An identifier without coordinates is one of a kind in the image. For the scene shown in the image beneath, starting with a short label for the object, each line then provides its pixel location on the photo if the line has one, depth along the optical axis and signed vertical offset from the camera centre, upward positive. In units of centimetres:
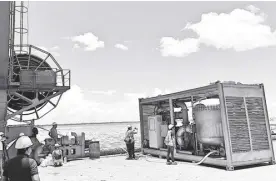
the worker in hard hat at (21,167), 357 -53
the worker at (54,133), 1345 -31
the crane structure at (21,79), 1121 +240
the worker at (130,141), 1288 -89
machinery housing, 934 -32
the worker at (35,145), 1060 -72
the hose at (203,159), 994 -155
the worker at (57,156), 1160 -134
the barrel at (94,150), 1381 -135
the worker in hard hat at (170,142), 1086 -89
